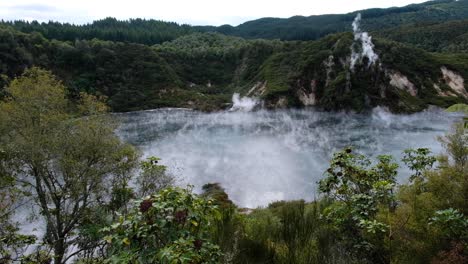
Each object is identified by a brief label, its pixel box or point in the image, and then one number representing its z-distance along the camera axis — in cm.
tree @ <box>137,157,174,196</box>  2670
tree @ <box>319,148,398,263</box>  987
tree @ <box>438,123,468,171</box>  3072
